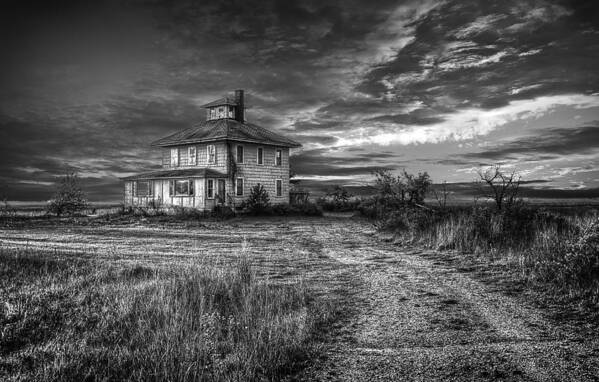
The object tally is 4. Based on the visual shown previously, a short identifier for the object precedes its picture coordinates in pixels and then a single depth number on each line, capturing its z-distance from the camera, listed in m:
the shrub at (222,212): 33.72
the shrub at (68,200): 37.88
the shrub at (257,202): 36.65
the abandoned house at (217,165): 36.62
